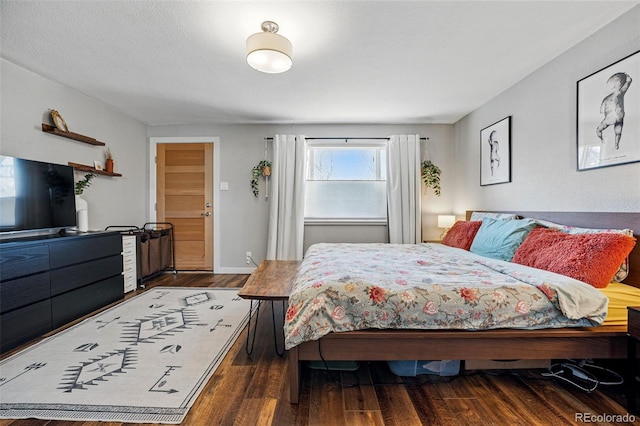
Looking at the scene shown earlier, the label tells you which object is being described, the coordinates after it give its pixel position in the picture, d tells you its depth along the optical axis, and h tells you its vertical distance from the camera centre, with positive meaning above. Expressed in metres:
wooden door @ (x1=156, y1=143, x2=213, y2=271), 4.41 +0.22
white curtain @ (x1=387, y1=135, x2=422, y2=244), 4.16 +0.32
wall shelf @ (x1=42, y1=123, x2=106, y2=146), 2.80 +0.83
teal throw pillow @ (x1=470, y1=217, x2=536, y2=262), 2.29 -0.23
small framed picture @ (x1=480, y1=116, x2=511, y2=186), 3.02 +0.67
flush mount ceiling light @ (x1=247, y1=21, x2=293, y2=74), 1.90 +1.10
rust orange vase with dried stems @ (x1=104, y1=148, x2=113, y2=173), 3.61 +0.66
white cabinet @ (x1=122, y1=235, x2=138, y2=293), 3.36 -0.61
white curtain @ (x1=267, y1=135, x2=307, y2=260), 4.21 +0.25
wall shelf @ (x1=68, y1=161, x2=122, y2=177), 3.09 +0.50
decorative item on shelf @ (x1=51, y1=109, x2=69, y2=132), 2.87 +0.95
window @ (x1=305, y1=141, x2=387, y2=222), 4.39 +0.48
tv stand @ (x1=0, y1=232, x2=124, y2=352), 2.08 -0.60
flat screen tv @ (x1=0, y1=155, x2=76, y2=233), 2.28 +0.15
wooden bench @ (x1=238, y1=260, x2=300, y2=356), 1.83 -0.54
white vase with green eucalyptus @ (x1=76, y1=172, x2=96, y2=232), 3.04 +0.06
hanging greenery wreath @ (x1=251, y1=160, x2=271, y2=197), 4.25 +0.61
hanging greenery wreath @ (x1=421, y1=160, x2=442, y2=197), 4.20 +0.54
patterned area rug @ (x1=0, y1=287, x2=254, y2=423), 1.47 -1.02
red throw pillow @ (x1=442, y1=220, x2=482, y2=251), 2.94 -0.25
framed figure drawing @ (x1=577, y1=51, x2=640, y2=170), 1.78 +0.65
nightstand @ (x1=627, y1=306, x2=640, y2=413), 1.41 -0.76
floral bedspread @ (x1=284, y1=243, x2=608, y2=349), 1.50 -0.51
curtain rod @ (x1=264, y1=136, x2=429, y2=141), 4.32 +1.13
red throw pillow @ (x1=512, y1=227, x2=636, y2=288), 1.64 -0.28
